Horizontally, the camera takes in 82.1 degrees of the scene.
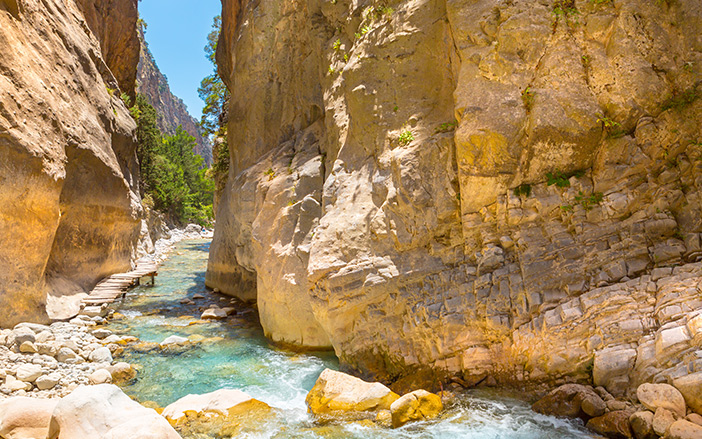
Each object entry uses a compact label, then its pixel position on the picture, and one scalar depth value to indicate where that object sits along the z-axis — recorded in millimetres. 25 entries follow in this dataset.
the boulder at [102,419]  4840
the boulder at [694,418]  4742
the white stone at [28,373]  7219
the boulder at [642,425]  5031
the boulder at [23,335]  8312
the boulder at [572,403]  5684
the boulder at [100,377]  7898
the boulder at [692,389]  4855
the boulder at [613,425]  5230
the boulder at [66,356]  8430
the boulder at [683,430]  4623
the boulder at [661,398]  4969
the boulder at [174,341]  10491
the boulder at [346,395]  6762
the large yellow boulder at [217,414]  6289
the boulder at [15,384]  6926
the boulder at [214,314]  13039
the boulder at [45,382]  7199
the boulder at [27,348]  8203
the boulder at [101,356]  8922
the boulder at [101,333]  10469
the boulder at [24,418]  5191
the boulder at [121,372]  8414
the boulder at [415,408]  6230
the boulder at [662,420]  4882
